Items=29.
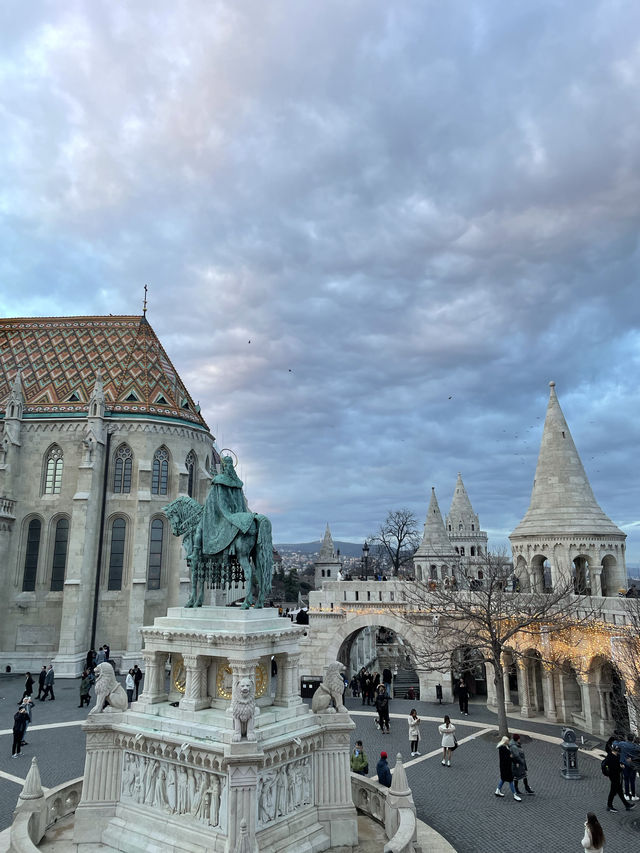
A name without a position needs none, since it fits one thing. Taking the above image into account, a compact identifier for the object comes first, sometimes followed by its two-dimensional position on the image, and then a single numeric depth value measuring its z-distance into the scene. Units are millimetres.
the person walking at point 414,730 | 16156
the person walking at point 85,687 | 21359
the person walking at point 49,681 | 22995
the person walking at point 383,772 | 12203
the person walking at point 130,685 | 21188
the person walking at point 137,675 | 22609
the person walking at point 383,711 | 18406
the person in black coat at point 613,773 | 11918
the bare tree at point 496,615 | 18000
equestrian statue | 10820
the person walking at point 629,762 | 12594
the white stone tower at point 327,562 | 58616
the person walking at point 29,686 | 19772
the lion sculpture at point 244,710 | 8406
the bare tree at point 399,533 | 52531
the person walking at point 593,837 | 6867
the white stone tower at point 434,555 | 34000
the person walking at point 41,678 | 22836
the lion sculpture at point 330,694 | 10570
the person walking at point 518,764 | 12684
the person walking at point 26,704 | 16438
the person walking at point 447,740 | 15000
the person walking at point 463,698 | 21531
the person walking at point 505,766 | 12594
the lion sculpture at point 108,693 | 10359
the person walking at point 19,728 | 15531
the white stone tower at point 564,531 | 23031
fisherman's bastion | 9258
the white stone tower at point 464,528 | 57312
